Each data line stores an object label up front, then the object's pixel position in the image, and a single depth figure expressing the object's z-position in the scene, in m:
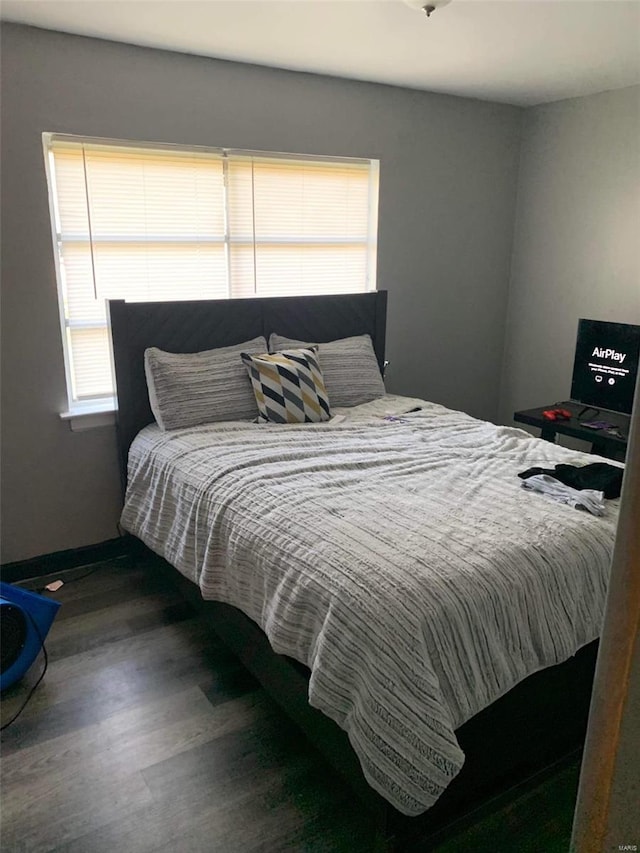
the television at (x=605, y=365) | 3.38
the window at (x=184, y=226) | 2.84
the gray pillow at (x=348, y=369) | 3.25
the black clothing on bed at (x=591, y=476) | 2.09
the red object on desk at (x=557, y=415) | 3.53
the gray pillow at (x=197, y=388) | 2.84
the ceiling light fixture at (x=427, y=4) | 2.21
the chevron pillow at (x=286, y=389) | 2.93
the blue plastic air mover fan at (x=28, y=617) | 2.14
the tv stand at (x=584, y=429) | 3.22
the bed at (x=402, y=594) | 1.45
